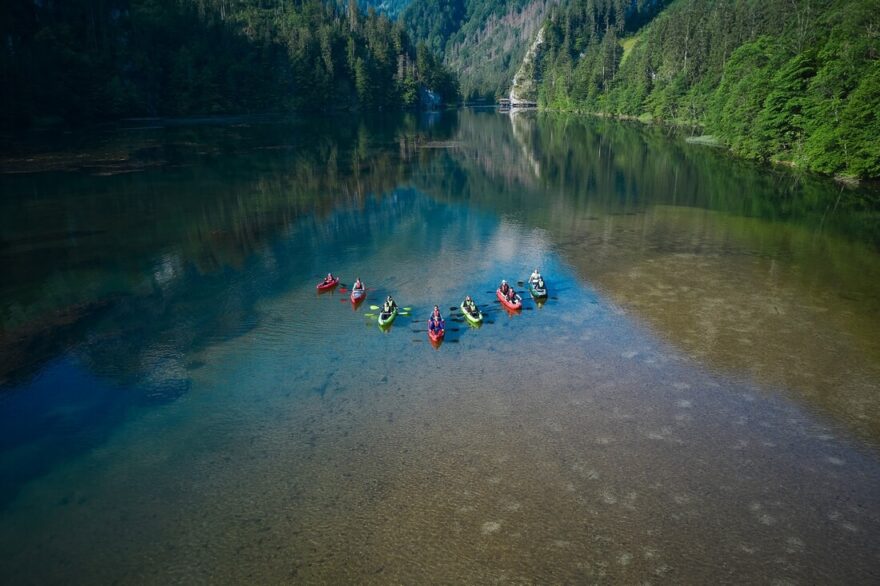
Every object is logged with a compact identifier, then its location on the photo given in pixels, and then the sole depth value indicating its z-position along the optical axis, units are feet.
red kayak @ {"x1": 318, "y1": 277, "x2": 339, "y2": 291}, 131.34
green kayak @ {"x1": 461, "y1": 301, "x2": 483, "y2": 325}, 115.65
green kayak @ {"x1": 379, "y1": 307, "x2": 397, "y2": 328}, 114.52
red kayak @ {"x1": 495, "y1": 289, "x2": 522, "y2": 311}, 122.38
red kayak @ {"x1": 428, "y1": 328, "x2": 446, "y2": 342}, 107.76
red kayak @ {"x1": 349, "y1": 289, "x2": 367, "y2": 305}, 125.70
